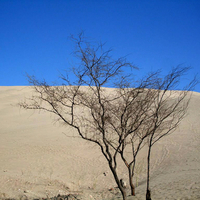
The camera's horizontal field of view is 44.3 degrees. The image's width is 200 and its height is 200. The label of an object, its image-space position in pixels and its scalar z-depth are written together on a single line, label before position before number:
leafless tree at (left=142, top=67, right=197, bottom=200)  7.15
